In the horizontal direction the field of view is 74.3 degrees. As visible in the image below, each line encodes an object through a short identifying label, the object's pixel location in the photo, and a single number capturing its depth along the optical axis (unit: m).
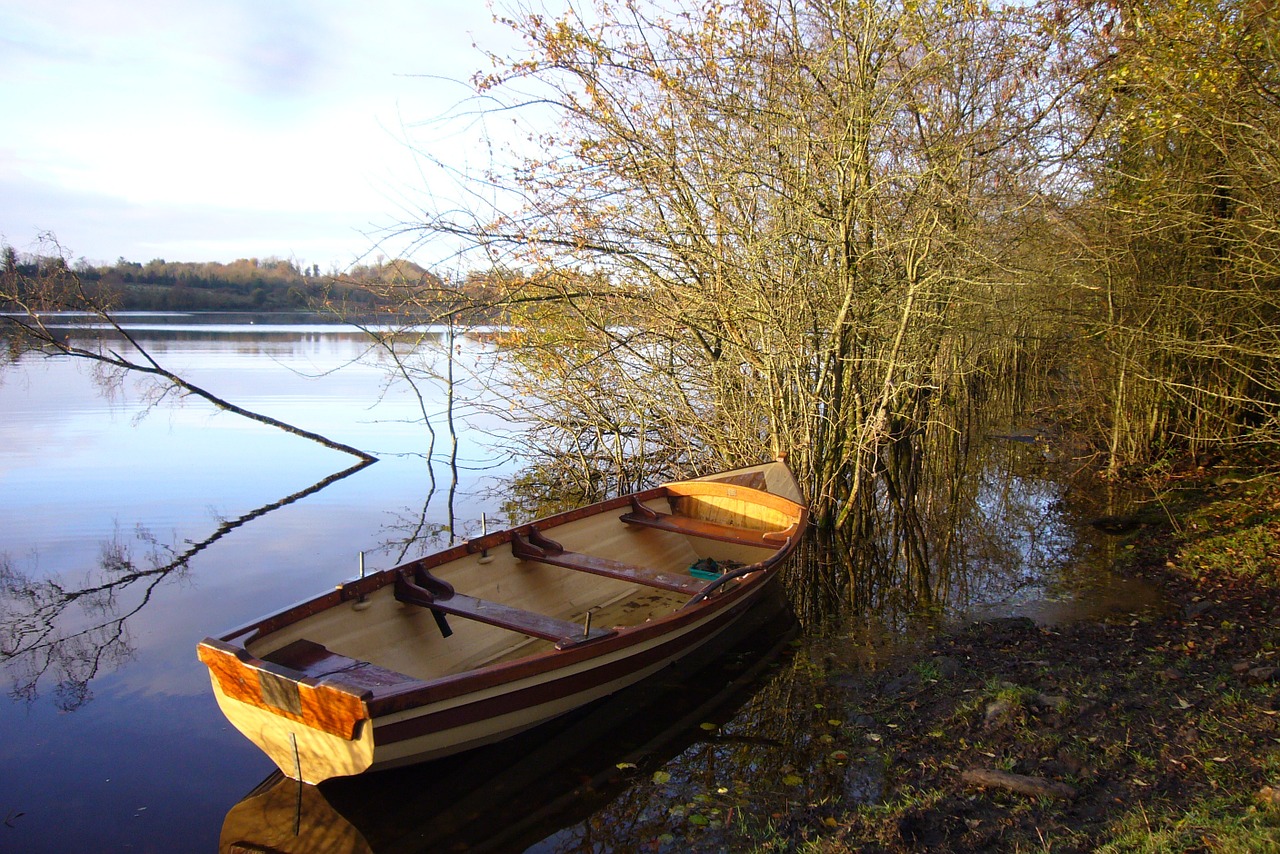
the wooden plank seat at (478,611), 4.29
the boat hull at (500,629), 3.43
